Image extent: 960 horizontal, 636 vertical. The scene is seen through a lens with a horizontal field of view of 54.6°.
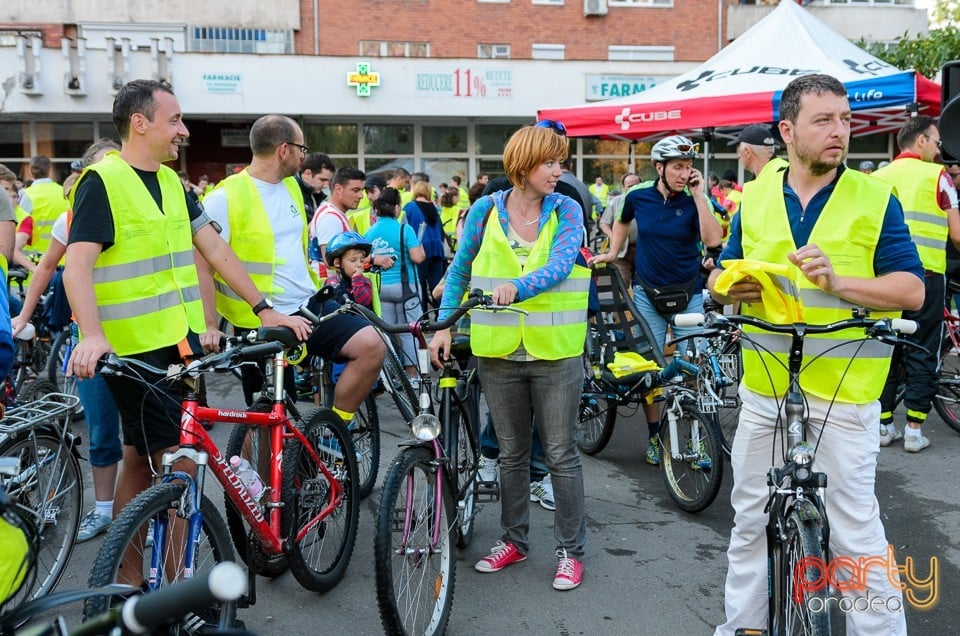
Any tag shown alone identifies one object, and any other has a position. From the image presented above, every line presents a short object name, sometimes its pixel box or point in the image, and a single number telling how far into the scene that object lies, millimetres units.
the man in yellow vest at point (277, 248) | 4773
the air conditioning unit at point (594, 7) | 28094
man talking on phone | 6180
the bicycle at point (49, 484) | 4164
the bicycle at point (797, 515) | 2811
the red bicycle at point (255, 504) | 2904
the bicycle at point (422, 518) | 3406
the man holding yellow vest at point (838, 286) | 3033
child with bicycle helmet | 5645
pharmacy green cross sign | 24141
